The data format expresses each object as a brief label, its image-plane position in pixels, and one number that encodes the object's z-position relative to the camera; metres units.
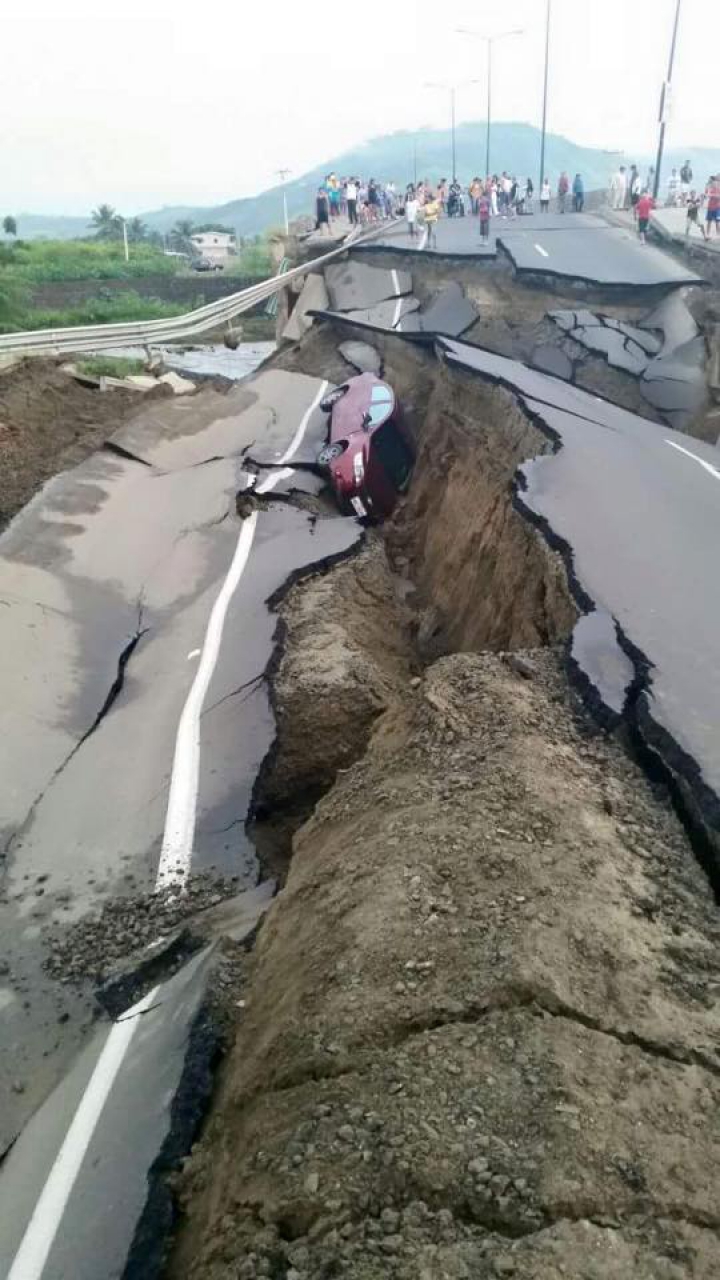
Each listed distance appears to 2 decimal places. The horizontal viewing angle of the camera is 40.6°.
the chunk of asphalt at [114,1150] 3.54
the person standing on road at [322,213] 30.36
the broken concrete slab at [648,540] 5.18
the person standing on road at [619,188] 34.38
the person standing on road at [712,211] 24.58
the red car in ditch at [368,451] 12.62
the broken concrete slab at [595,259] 20.12
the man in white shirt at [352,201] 32.59
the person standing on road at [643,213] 25.28
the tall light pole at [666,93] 30.69
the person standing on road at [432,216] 27.46
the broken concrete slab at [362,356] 17.94
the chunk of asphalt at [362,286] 22.22
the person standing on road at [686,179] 37.50
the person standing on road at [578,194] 33.91
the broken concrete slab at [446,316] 20.08
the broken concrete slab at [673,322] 18.16
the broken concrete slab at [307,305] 23.41
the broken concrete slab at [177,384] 17.43
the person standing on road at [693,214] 25.44
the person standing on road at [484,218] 25.69
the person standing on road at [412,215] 26.48
